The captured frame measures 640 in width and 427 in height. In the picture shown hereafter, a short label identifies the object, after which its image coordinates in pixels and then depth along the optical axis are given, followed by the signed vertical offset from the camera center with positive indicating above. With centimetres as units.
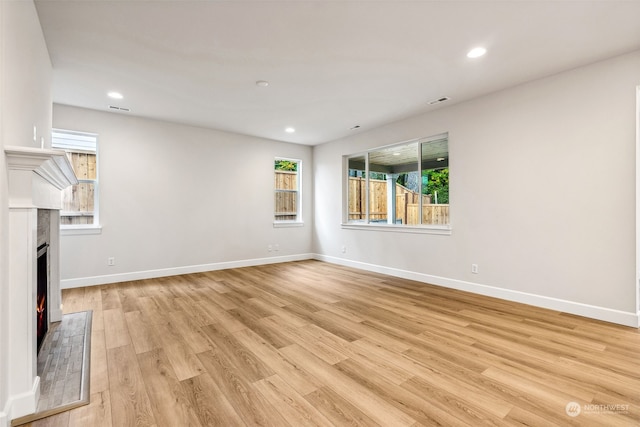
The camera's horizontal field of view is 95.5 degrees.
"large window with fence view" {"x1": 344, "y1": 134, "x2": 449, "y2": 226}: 461 +58
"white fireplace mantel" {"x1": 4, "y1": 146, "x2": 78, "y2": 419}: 157 -31
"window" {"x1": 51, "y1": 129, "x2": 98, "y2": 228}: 439 +59
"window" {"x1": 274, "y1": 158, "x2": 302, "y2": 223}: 665 +62
